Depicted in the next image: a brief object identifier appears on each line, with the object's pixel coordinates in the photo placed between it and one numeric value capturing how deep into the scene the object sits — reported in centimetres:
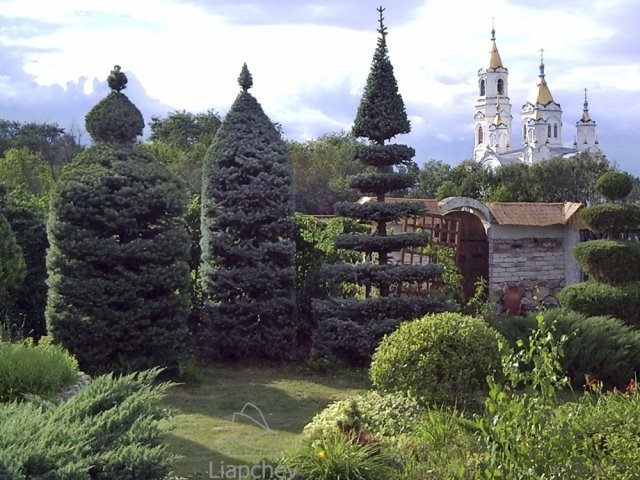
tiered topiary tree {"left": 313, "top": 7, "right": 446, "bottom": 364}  1062
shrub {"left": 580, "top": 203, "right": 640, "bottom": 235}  1116
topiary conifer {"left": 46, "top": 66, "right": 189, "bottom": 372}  939
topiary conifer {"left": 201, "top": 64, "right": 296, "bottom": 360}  1120
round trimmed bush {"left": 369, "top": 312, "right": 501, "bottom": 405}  745
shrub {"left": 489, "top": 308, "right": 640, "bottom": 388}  948
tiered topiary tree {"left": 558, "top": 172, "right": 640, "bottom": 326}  1072
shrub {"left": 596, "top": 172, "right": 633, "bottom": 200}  1141
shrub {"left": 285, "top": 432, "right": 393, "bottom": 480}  552
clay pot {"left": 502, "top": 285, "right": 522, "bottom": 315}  1529
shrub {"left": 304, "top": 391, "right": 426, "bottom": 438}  638
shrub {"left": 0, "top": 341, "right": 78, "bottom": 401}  692
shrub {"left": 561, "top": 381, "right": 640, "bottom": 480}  498
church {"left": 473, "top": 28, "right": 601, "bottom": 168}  7531
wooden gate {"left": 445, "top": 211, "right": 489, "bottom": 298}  1596
